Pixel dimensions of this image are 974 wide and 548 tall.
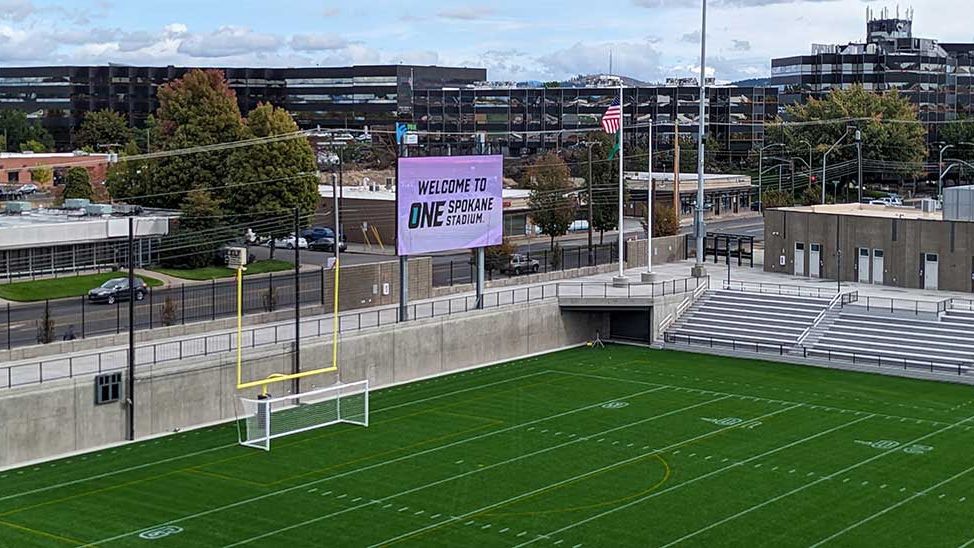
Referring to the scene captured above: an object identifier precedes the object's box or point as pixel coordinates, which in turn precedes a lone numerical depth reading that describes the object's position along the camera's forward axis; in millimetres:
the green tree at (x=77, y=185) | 89438
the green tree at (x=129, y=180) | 76375
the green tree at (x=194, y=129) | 74562
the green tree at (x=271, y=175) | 73000
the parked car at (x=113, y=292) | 55062
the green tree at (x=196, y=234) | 69625
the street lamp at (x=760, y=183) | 111075
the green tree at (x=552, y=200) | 80812
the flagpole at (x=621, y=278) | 57856
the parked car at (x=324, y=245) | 79812
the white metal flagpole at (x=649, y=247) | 59500
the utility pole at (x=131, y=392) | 37688
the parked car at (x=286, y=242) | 77438
